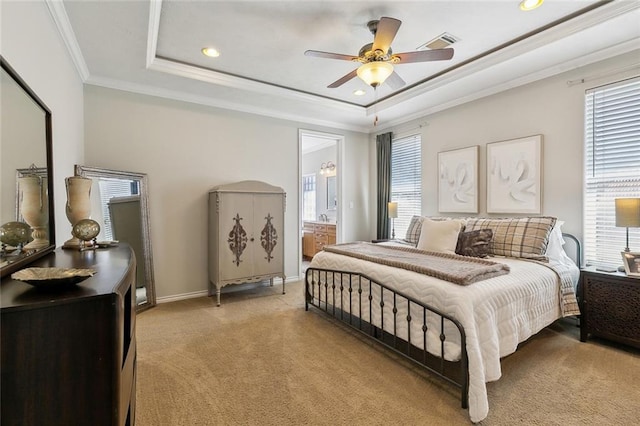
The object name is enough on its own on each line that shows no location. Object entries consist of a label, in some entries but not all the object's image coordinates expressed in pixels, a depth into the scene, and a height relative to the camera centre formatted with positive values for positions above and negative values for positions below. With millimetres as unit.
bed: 1873 -663
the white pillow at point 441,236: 3188 -312
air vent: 2811 +1596
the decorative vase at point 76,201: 1871 +61
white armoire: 3797 -319
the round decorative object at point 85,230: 1776 -116
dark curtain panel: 5227 +476
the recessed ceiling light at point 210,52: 2990 +1593
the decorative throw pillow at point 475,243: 3094 -376
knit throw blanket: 2146 -464
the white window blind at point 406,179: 4812 +479
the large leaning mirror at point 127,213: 3182 -37
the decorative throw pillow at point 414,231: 3975 -316
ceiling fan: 2352 +1231
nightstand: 2383 -830
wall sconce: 6826 +929
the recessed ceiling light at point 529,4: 2307 +1572
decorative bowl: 898 -211
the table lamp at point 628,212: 2453 -54
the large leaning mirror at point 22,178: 1190 +152
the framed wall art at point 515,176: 3359 +362
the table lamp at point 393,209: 4723 -23
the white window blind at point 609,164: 2752 +399
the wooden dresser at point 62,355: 792 -403
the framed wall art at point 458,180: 3961 +365
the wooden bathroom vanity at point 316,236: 5947 -590
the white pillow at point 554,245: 2926 -382
